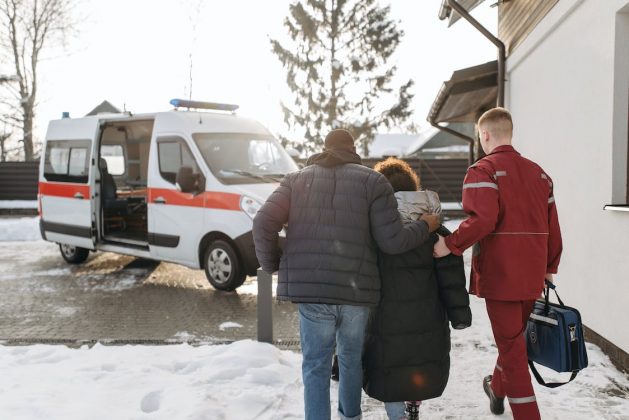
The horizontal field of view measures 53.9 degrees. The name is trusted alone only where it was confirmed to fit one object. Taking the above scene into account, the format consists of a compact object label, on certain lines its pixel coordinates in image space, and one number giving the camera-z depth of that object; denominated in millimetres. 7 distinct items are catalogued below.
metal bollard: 5219
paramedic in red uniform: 3127
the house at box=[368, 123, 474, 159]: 40281
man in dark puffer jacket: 3025
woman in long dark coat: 3088
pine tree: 25422
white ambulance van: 7621
